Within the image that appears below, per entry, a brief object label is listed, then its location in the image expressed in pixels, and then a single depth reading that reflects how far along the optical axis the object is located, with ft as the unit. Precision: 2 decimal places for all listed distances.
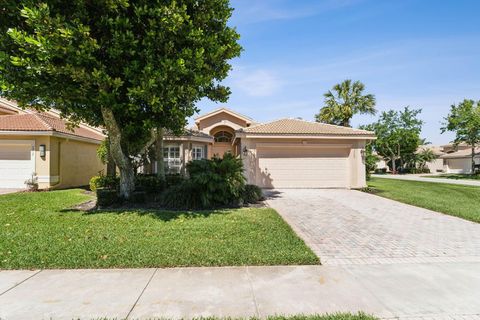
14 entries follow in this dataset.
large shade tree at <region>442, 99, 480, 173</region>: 87.16
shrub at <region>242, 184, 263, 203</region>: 31.86
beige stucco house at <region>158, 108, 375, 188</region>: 46.65
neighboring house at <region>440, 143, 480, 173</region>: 120.61
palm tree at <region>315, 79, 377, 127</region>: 82.81
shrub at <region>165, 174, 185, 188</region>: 37.61
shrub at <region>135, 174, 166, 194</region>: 34.42
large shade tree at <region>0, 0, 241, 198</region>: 19.35
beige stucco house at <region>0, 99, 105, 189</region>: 41.68
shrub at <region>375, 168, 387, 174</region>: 146.94
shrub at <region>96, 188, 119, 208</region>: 28.20
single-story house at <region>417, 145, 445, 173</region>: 144.66
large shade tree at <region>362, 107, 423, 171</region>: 128.67
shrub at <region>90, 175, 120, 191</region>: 37.32
